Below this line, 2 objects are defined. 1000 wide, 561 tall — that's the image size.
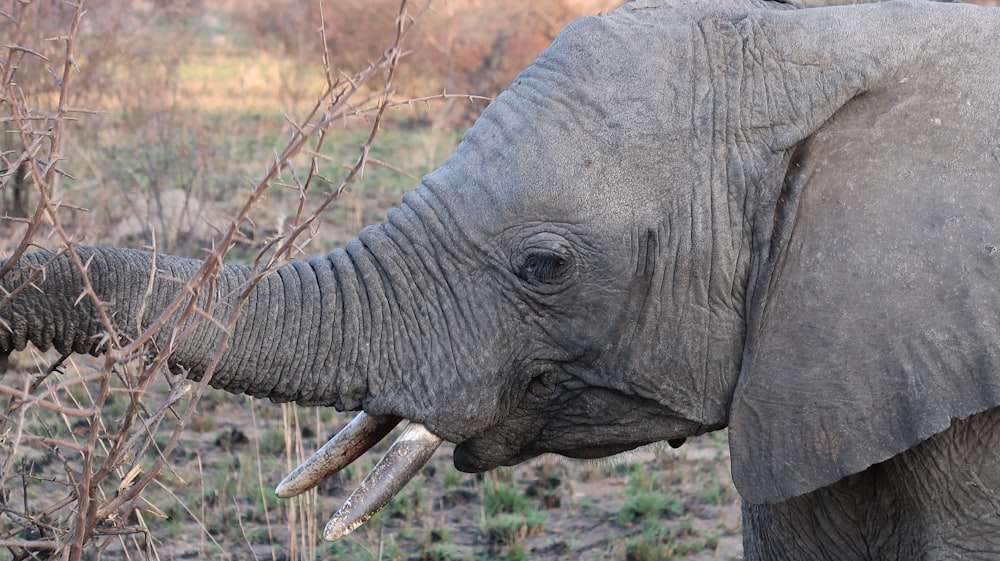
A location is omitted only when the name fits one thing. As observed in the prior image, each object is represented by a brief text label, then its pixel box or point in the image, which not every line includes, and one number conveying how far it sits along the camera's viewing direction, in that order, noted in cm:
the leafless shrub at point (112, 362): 438
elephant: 512
